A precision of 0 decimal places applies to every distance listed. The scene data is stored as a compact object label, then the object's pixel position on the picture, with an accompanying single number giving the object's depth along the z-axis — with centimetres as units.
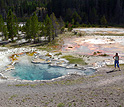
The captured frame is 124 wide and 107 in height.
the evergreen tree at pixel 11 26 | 5303
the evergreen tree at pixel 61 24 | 7162
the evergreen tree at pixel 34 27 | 4994
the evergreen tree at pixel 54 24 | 5469
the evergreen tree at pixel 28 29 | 5128
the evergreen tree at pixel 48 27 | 5009
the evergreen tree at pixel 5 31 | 5389
